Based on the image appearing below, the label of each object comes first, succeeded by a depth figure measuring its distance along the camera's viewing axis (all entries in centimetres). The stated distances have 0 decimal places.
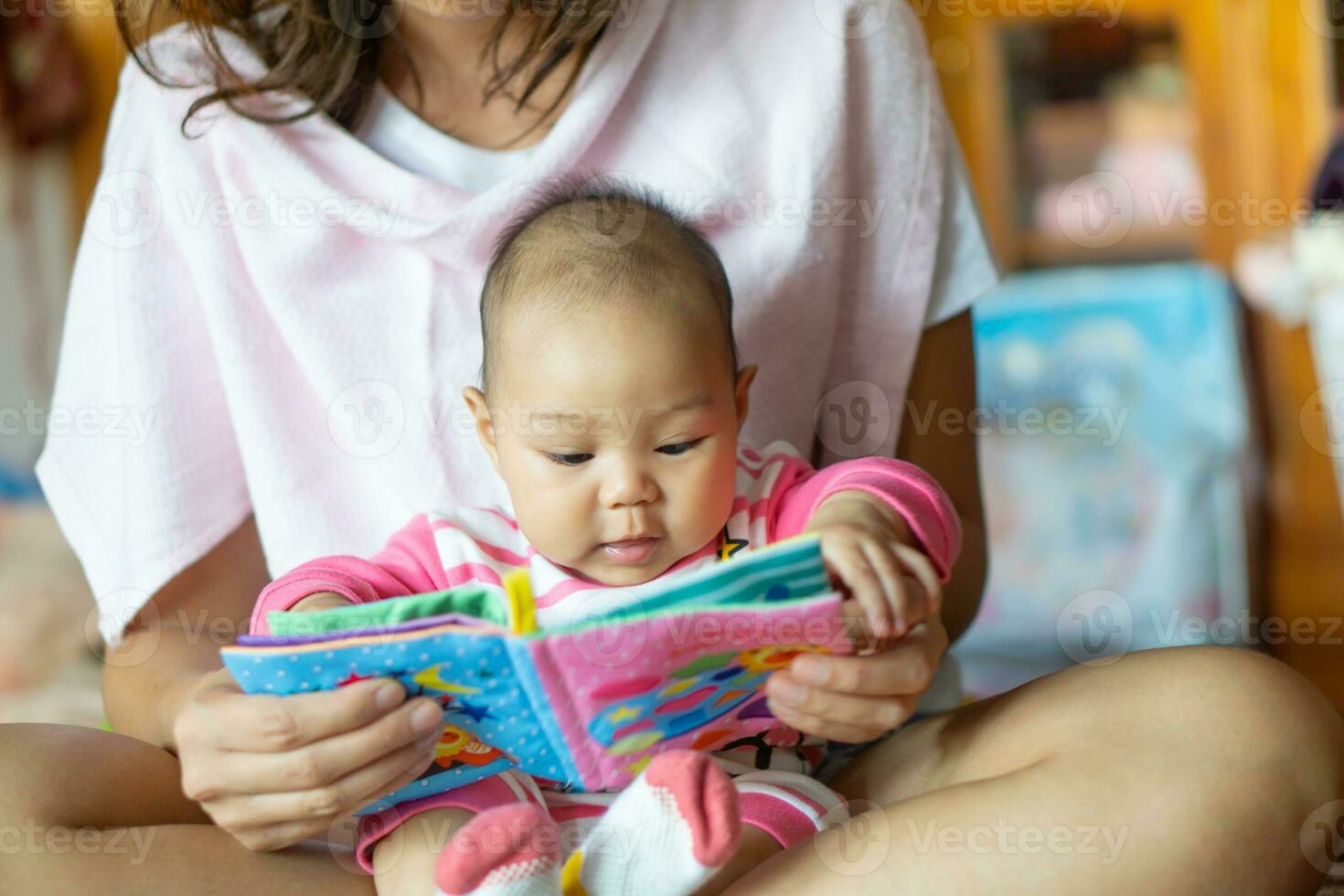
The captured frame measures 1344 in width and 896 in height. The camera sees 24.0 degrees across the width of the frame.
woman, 129
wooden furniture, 243
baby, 112
